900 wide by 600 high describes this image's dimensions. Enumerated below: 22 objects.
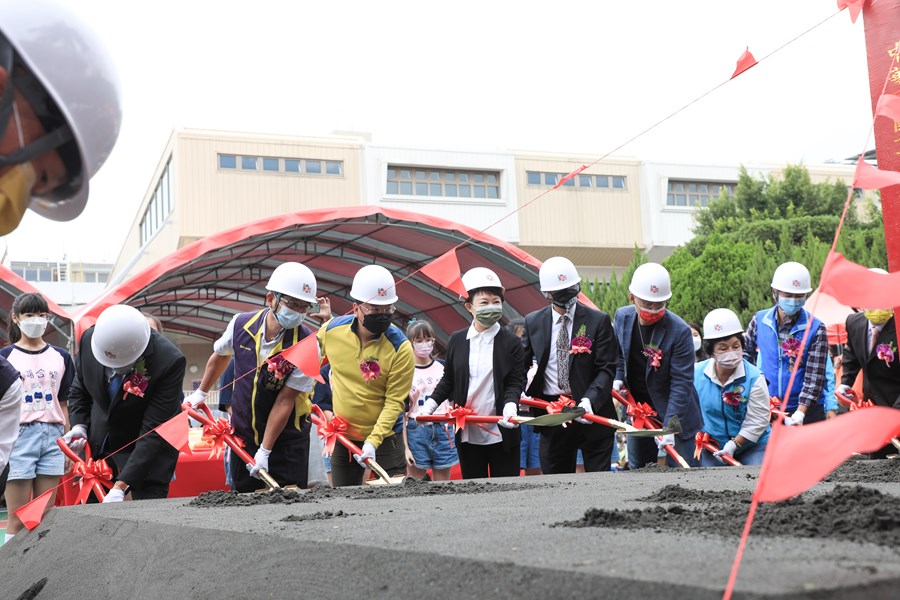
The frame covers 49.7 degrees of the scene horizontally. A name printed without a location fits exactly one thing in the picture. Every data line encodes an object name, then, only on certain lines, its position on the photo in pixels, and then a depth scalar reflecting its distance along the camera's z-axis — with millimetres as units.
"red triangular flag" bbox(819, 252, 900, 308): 2500
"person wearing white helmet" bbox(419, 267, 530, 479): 5855
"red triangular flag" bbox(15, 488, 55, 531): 4015
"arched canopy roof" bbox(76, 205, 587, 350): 11438
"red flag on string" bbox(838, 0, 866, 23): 4172
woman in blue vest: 5840
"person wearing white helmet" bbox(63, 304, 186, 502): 4812
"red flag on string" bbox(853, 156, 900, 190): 3301
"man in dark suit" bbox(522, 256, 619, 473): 5672
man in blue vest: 6105
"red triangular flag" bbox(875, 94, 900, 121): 3793
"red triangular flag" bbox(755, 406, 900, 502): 1666
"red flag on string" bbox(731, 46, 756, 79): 4586
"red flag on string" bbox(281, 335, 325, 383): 4871
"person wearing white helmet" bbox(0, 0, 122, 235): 1819
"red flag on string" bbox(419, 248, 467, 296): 6832
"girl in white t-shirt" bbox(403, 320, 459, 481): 7598
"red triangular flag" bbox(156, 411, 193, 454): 4758
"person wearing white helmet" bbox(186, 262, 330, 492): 5004
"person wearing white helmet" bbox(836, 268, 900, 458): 6160
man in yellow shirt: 5414
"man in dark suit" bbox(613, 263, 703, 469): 5723
